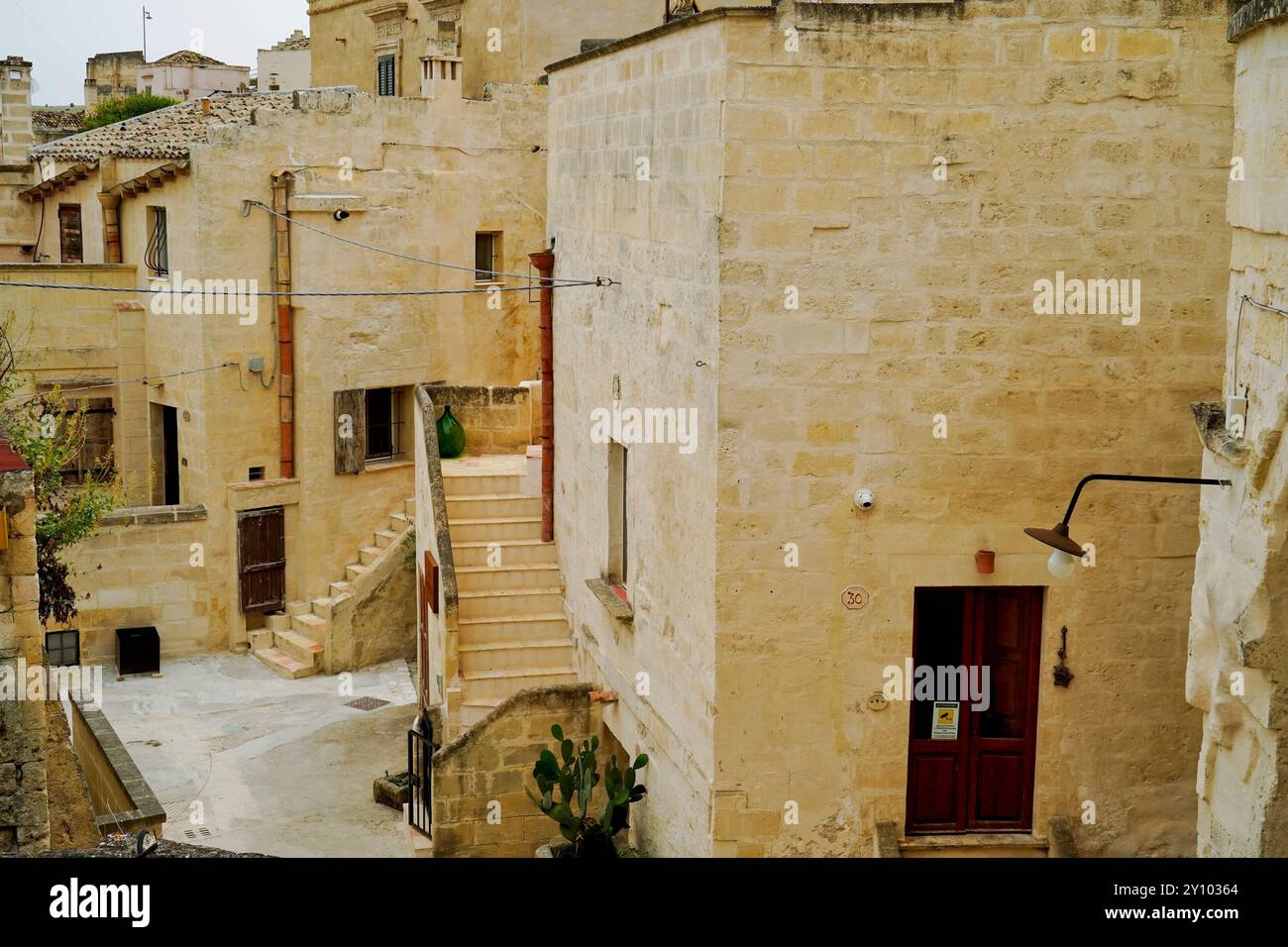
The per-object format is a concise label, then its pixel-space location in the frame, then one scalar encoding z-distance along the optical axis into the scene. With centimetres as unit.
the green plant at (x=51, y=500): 1580
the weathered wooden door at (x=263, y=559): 2066
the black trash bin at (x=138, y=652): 1934
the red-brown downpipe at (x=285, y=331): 2042
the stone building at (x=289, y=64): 4759
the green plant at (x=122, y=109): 4003
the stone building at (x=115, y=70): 5566
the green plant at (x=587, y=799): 1088
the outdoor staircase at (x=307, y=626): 1981
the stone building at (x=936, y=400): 910
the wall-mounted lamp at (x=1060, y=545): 741
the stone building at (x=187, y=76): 5019
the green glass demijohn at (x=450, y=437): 1661
